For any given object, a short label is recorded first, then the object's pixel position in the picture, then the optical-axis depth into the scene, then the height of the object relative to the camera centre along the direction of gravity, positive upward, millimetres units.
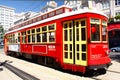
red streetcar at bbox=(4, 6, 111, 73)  4520 -33
